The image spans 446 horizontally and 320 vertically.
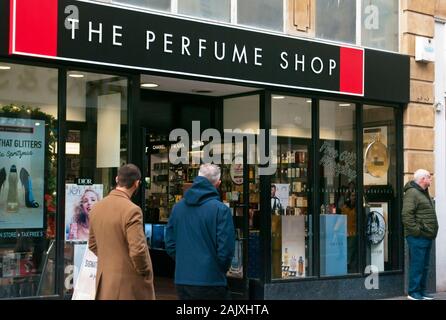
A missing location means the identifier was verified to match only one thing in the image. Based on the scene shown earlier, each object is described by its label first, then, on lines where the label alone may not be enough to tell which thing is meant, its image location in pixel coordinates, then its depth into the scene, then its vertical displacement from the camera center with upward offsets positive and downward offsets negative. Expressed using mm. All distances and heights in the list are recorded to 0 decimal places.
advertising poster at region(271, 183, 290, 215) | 11156 -342
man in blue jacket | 6199 -580
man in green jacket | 10828 -732
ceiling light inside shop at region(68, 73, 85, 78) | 9091 +1225
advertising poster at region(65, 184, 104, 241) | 8938 -437
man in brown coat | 5906 -614
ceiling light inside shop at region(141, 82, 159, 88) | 10711 +1312
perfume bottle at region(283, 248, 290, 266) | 11227 -1277
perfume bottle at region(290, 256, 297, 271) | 11305 -1369
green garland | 8812 +429
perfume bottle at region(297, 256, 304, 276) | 11366 -1433
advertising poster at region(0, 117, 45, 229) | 8578 +14
